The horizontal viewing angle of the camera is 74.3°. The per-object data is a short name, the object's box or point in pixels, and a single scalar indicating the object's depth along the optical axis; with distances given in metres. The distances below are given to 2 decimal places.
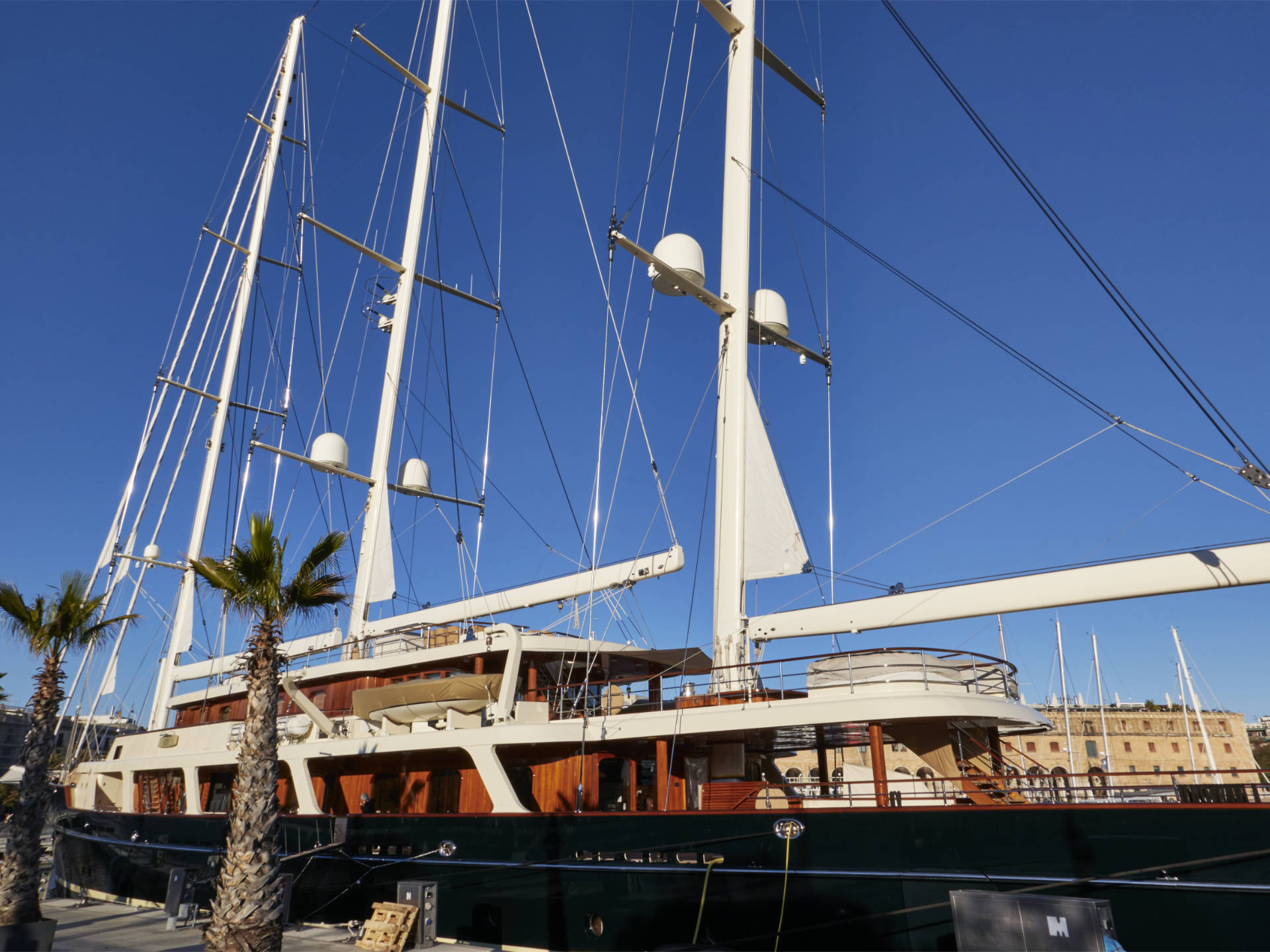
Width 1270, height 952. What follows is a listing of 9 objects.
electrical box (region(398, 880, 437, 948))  12.52
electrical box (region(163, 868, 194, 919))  15.18
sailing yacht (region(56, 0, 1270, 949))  9.02
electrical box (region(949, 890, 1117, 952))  7.00
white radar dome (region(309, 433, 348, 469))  24.69
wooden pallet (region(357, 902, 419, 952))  12.23
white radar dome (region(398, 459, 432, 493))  24.89
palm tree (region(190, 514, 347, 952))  9.89
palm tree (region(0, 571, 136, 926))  13.64
